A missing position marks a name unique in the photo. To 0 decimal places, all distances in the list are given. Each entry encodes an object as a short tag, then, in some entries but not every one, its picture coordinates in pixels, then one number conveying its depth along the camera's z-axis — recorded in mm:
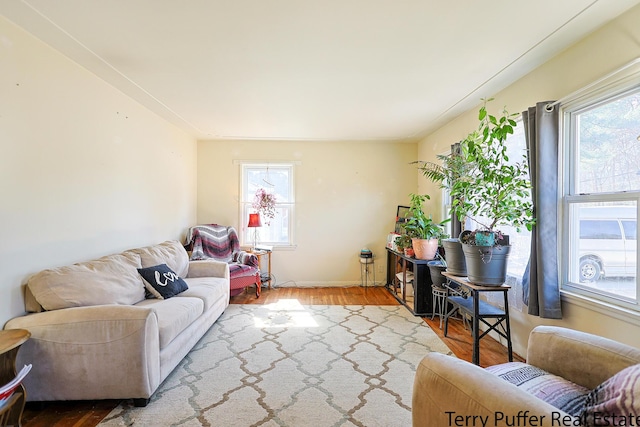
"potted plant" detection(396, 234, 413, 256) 4012
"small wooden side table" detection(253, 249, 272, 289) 4718
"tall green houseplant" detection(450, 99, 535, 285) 2268
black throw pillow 2770
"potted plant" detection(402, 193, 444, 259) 3705
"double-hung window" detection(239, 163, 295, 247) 5082
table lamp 4676
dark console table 3684
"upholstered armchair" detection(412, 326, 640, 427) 958
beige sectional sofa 1861
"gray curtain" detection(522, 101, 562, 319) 2227
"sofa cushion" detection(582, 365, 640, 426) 891
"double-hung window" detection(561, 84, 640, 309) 1852
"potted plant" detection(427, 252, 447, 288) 3393
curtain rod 1747
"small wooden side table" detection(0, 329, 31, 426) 1615
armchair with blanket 4117
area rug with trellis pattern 1877
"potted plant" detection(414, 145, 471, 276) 2732
